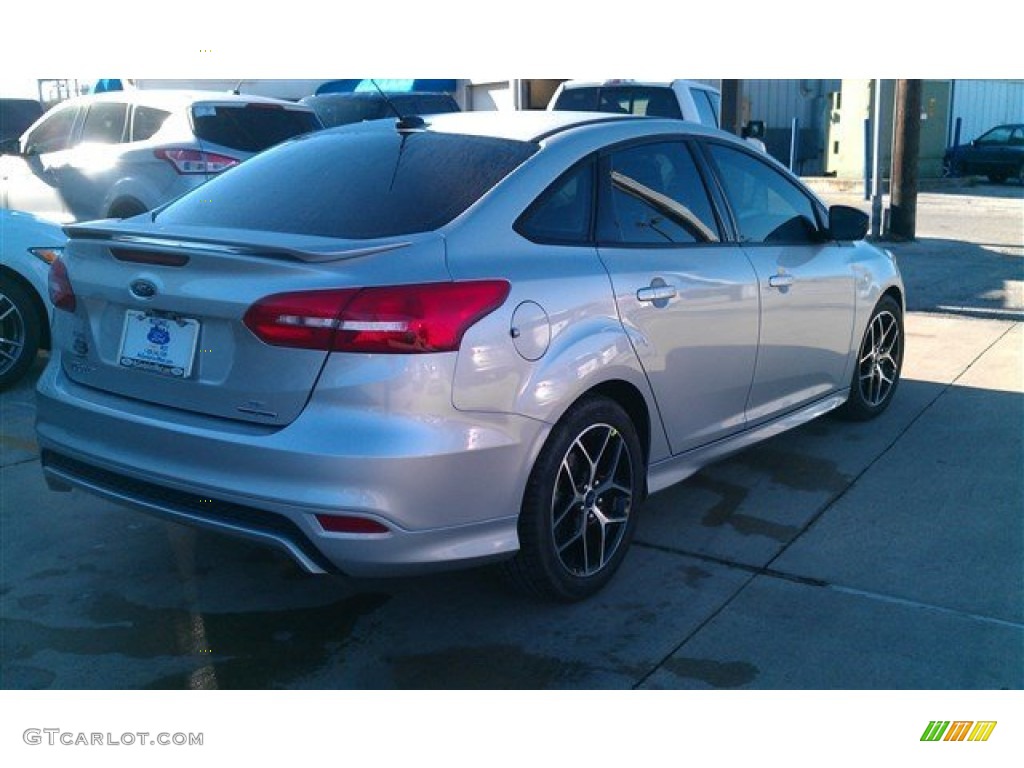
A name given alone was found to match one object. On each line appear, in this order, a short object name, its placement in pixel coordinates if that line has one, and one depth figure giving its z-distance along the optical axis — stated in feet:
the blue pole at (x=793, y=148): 80.69
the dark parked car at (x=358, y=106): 46.24
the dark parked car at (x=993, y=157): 87.66
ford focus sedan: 10.32
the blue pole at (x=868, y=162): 54.12
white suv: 30.60
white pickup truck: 38.09
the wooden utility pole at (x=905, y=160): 42.34
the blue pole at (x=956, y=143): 90.48
